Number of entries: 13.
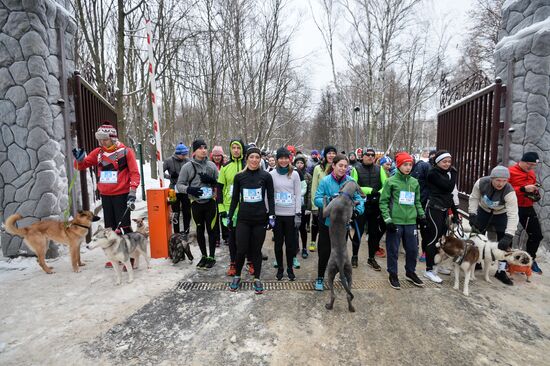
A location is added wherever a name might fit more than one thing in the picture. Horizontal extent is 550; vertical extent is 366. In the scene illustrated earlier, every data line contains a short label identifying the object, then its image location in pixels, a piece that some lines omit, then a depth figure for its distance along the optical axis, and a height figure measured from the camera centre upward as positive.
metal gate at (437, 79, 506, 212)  6.12 +0.65
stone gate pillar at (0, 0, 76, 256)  5.04 +0.81
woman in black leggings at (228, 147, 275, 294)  4.21 -0.69
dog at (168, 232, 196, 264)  5.29 -1.51
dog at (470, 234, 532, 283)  4.37 -1.44
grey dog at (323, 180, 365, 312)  3.74 -0.98
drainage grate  4.39 -1.88
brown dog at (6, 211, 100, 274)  4.71 -1.11
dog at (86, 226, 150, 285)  4.29 -1.22
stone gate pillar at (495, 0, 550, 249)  5.48 +1.36
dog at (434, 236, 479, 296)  4.34 -1.40
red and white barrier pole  5.34 +1.25
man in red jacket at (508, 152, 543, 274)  4.85 -0.68
